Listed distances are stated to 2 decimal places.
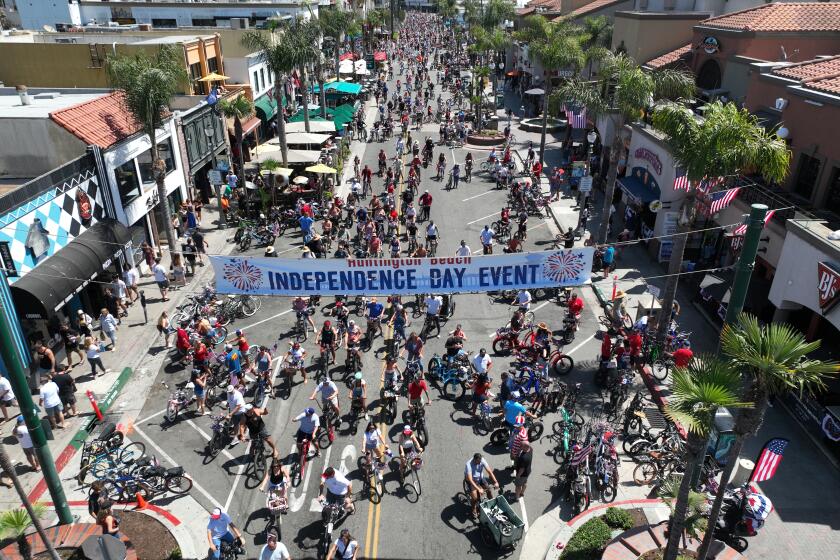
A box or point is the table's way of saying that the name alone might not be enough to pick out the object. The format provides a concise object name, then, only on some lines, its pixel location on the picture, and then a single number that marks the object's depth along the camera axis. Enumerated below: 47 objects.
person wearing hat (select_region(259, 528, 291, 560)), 11.34
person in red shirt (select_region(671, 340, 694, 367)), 17.67
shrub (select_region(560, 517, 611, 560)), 12.52
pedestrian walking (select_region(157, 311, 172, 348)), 20.58
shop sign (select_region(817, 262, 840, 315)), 15.76
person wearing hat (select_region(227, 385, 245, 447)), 16.12
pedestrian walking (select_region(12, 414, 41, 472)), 14.88
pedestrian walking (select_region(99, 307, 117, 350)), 20.31
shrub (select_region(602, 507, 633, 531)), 13.17
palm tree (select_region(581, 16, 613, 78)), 50.20
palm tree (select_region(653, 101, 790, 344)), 16.66
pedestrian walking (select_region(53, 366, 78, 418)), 16.84
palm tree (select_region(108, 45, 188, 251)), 23.86
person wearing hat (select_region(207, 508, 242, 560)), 11.91
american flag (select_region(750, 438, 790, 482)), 12.78
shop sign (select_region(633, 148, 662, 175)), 27.37
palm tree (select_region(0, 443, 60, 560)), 10.16
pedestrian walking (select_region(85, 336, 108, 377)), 18.80
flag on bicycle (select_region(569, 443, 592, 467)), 14.06
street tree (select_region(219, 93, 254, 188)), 35.75
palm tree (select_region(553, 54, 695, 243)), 23.84
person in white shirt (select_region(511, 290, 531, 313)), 21.72
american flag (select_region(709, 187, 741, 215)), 20.98
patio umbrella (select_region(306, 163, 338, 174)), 33.39
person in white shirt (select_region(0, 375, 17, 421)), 16.67
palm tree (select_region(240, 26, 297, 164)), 36.03
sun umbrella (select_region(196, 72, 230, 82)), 37.47
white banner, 14.63
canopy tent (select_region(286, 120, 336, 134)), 43.00
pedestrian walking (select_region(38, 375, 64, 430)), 16.23
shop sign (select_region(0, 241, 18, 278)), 17.42
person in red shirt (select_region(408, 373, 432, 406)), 16.16
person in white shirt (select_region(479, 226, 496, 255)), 26.78
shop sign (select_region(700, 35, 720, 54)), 30.12
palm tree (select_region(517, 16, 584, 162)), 40.06
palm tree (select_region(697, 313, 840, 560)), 9.09
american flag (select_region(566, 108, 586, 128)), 37.53
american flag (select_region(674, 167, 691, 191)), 23.28
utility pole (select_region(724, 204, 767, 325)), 10.50
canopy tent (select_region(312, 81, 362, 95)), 54.66
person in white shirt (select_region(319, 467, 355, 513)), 13.11
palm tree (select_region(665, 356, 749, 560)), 9.16
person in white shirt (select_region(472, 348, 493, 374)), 17.44
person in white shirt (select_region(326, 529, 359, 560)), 11.92
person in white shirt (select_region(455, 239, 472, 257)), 23.75
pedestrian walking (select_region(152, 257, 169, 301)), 23.58
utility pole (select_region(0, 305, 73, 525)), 11.21
